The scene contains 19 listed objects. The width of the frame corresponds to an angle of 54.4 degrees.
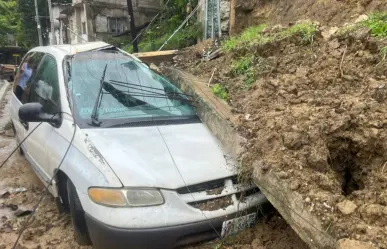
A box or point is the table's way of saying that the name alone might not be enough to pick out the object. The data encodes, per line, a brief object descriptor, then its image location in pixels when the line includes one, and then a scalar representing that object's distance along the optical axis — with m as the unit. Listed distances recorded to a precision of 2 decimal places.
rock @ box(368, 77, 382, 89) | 3.37
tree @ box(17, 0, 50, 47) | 36.79
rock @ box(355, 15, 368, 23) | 4.83
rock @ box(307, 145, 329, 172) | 2.83
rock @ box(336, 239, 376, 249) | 2.11
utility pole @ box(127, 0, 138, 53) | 11.38
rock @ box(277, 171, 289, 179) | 2.75
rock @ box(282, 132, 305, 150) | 3.00
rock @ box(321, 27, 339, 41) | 4.60
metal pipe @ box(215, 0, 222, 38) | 8.10
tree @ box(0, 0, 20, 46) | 27.46
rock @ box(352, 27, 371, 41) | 4.05
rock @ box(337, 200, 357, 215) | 2.40
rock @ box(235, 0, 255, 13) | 7.85
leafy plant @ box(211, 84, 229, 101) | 4.32
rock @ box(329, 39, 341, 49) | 4.20
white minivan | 2.78
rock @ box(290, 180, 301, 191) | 2.64
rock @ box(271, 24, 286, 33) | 5.56
